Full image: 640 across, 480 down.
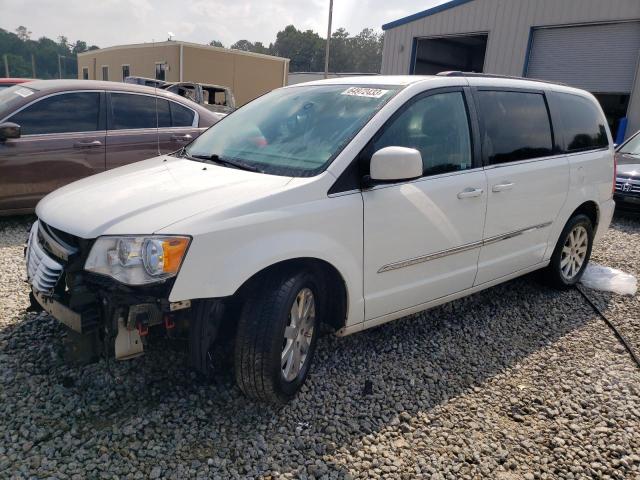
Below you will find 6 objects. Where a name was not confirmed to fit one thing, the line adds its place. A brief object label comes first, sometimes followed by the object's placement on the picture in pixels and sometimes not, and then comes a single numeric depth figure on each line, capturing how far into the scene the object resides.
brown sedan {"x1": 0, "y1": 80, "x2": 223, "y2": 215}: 5.51
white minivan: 2.43
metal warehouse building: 12.64
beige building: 27.45
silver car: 8.19
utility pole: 23.48
